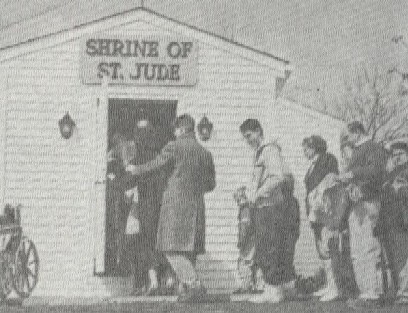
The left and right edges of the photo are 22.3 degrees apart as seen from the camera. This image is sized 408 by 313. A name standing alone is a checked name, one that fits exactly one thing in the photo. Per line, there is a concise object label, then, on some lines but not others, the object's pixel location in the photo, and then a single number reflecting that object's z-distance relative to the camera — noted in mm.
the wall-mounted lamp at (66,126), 8914
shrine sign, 8797
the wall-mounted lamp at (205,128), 9125
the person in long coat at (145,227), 8531
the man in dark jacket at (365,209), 6590
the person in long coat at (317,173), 7348
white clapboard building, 8797
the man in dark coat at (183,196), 7125
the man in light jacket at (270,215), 7090
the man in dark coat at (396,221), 6896
